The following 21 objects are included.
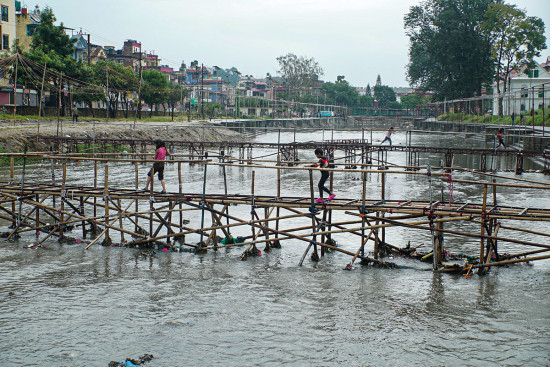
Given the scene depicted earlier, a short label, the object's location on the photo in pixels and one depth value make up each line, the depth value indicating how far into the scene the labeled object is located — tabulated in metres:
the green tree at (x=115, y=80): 57.97
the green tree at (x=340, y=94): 156.75
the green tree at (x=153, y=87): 66.38
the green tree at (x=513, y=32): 60.47
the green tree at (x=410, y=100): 156.05
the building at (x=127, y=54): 92.72
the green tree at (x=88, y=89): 52.56
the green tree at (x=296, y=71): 130.38
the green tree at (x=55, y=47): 48.75
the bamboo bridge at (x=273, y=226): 12.40
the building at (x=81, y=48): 74.25
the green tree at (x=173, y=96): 72.71
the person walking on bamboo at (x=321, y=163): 16.45
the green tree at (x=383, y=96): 172.00
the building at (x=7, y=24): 53.89
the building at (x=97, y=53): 79.74
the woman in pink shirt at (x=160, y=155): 17.24
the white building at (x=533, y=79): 75.38
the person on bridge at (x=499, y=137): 34.44
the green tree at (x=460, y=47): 67.75
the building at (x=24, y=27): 60.81
